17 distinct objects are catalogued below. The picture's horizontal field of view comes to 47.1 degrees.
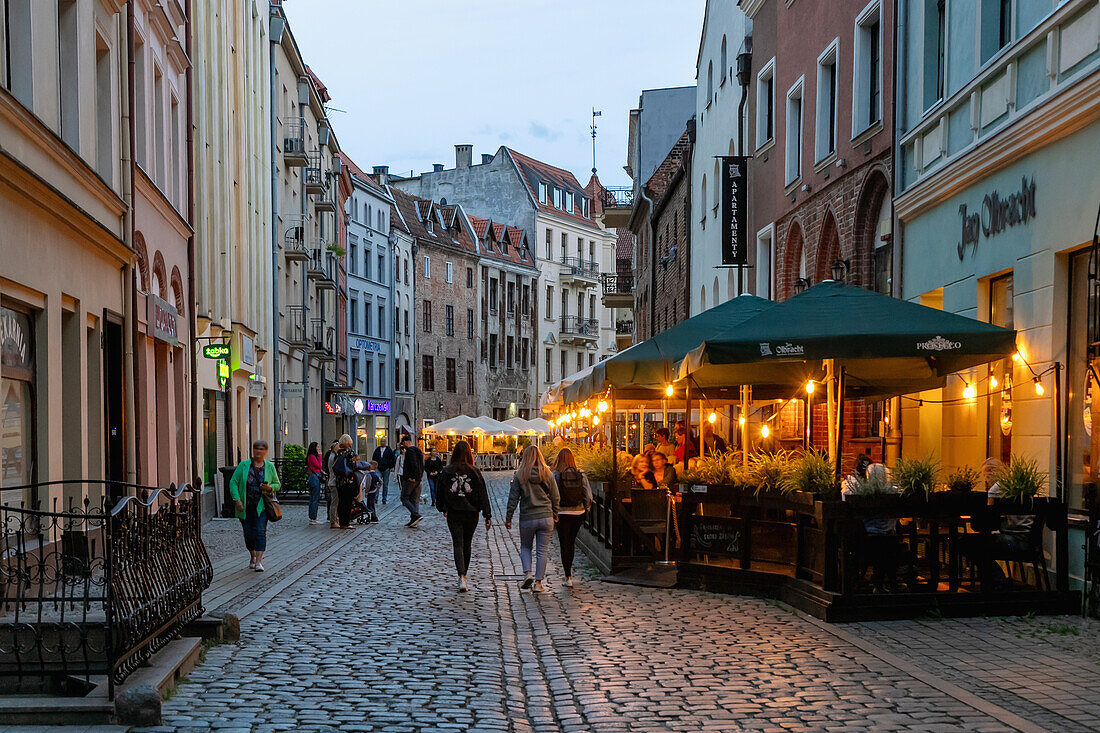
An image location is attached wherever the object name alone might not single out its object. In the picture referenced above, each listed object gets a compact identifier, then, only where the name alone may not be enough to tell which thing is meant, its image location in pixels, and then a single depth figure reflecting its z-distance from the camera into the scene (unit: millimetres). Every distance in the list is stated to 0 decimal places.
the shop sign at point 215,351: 24609
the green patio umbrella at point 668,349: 13922
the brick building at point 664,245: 36188
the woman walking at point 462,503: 13641
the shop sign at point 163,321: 19031
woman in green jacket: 15266
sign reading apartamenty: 26406
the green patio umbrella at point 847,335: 11023
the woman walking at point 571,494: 13977
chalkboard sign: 12852
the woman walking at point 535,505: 13180
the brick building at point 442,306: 69938
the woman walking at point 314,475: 25125
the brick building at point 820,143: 18078
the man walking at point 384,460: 31723
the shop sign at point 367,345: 61281
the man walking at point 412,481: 24328
